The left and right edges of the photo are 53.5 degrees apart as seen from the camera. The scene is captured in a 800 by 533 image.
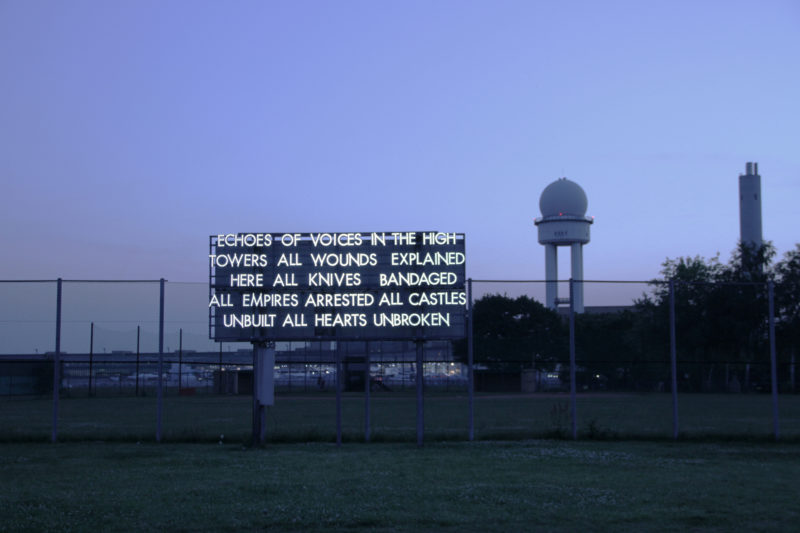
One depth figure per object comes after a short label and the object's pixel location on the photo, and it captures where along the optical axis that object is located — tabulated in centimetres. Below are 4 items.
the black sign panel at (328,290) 1761
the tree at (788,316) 2625
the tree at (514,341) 2597
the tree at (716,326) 2402
